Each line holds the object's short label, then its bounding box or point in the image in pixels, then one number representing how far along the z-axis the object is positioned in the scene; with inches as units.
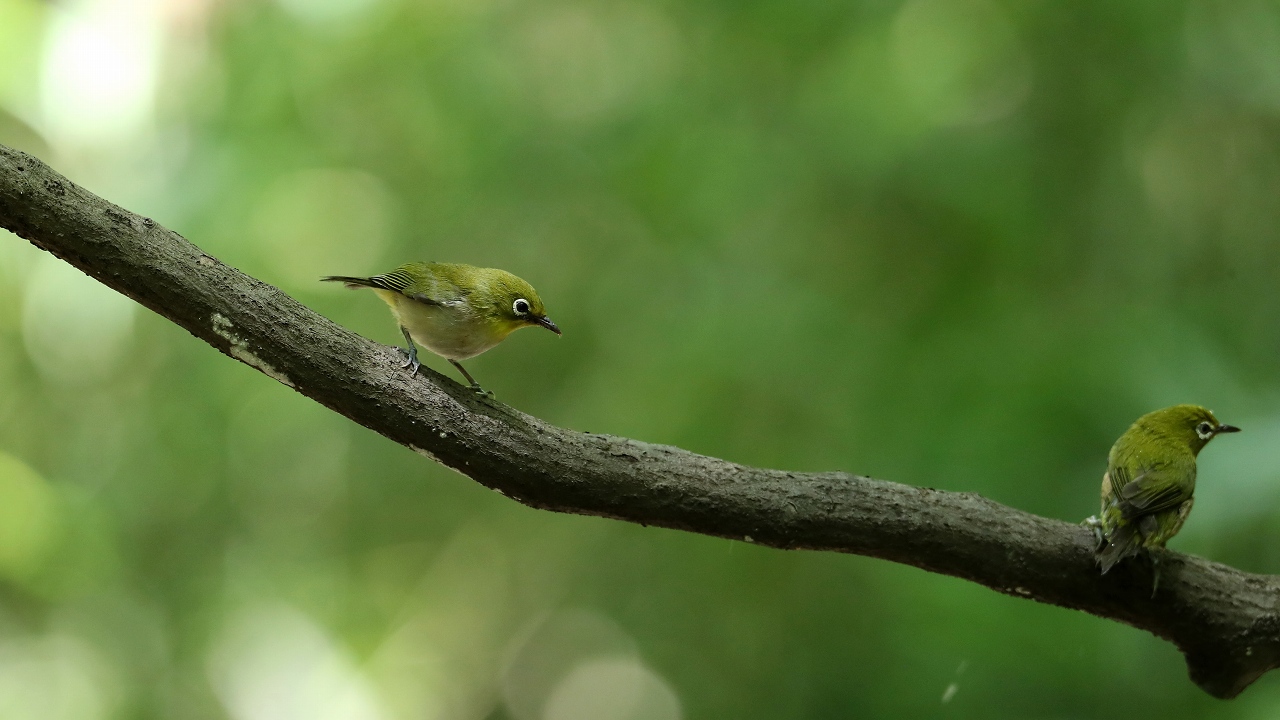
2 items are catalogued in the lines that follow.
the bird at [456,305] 243.1
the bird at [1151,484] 239.5
